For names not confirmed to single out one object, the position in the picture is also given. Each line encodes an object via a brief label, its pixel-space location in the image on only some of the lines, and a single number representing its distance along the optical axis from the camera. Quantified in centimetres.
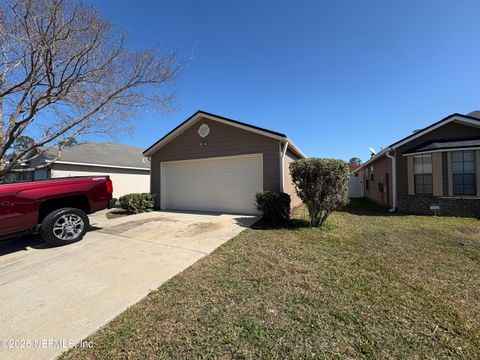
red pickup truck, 438
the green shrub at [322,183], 622
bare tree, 652
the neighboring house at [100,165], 1393
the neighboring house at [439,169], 853
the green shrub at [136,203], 967
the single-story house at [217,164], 856
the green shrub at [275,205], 717
